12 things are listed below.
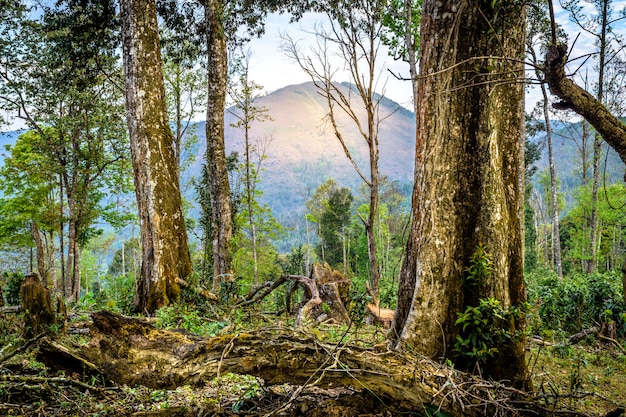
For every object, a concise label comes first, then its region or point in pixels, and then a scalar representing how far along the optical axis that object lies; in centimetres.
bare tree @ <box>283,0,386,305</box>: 979
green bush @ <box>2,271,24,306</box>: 769
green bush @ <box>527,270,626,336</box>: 916
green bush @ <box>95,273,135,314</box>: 570
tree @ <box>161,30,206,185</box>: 2236
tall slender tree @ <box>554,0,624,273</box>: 1441
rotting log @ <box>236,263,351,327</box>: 561
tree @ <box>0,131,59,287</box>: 1814
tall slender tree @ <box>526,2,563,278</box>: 1767
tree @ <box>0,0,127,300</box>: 1023
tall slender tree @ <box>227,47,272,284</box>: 1783
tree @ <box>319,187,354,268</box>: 3838
